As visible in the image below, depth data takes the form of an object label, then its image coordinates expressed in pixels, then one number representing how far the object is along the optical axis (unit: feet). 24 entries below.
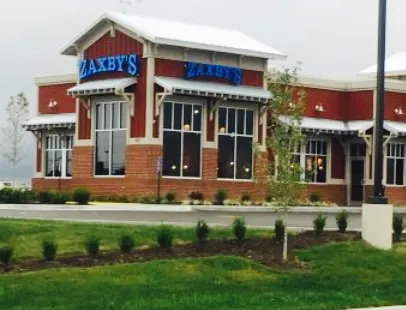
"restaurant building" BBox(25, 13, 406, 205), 135.85
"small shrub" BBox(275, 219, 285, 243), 64.08
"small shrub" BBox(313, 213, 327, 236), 67.92
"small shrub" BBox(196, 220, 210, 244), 62.23
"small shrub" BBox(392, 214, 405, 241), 70.95
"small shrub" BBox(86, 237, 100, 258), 56.29
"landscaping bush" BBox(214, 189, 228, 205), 135.64
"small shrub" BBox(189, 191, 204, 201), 135.95
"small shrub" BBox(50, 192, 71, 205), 122.21
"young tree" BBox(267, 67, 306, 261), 60.85
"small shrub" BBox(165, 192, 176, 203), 130.52
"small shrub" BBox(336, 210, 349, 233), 70.79
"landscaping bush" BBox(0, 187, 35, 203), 125.18
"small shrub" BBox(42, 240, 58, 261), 55.01
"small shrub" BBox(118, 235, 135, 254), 57.67
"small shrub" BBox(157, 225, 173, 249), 59.44
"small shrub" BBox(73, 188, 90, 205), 122.01
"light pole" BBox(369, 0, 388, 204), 65.05
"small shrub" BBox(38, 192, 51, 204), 123.65
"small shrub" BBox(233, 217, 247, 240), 63.57
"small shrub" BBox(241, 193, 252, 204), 139.85
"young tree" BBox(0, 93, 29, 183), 181.98
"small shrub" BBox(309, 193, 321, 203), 153.68
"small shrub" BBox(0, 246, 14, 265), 53.47
